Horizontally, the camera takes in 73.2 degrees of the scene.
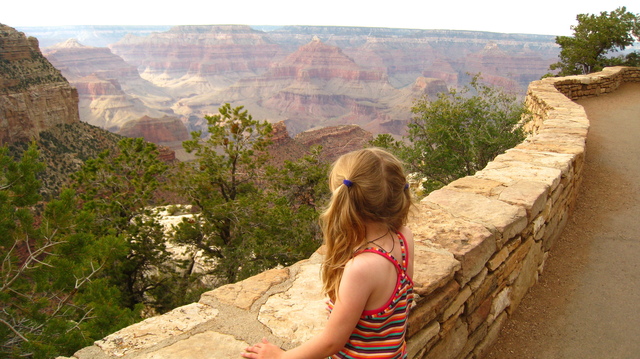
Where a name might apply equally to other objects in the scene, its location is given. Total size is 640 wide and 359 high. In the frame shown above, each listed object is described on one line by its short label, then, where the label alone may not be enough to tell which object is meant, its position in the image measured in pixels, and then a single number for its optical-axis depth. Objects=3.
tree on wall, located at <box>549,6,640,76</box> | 13.33
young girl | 1.32
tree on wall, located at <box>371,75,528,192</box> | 5.76
